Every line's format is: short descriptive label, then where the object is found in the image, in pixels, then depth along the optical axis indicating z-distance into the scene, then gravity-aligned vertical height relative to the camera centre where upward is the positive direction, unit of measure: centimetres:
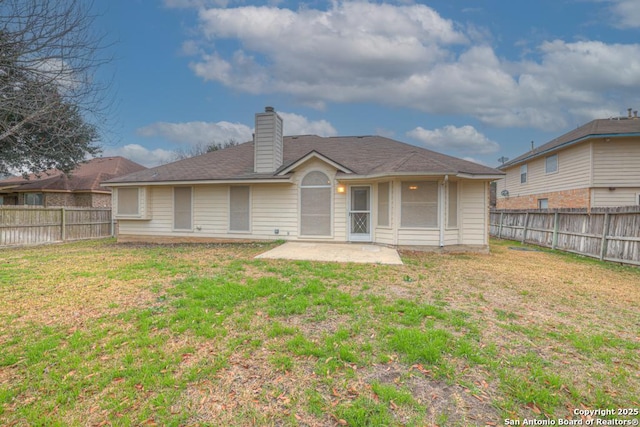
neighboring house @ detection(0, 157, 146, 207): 1825 +119
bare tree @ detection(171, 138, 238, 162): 3613 +805
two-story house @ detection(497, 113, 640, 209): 1290 +222
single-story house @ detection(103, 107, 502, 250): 936 +50
